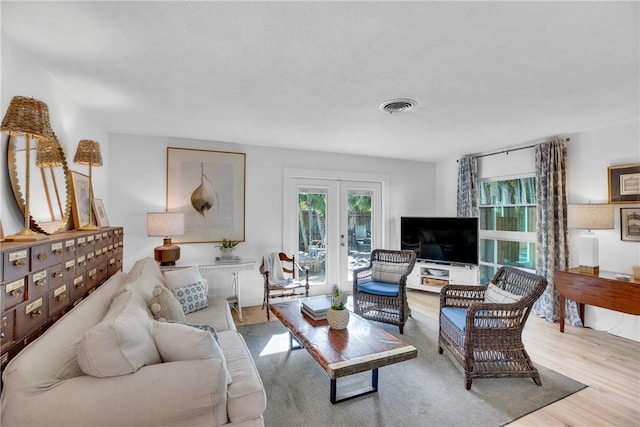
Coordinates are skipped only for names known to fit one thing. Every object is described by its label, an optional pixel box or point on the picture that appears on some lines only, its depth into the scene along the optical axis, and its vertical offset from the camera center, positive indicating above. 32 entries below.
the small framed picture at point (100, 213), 2.81 +0.08
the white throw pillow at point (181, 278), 2.78 -0.53
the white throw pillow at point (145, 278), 2.11 -0.44
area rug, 1.99 -1.27
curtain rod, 4.09 +1.02
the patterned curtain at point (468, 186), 4.82 +0.58
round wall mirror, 1.74 +0.26
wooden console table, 2.80 -0.68
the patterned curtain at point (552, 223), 3.71 -0.02
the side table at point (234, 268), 3.69 -0.58
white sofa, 1.12 -0.69
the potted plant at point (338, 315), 2.41 -0.75
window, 4.28 -0.04
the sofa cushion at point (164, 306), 2.00 -0.57
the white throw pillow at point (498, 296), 2.46 -0.63
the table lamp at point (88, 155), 2.44 +0.54
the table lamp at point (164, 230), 3.42 -0.10
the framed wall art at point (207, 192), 3.92 +0.38
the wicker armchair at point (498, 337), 2.33 -0.90
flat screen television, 4.58 -0.27
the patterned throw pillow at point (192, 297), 2.68 -0.68
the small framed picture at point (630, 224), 3.18 -0.02
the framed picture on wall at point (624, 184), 3.16 +0.40
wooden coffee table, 1.92 -0.87
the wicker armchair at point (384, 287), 3.50 -0.79
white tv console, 4.56 -0.86
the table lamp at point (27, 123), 1.44 +0.47
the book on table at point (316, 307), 2.62 -0.76
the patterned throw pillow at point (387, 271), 3.77 -0.62
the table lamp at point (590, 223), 3.18 -0.01
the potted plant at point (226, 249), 3.95 -0.36
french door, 4.62 -0.04
